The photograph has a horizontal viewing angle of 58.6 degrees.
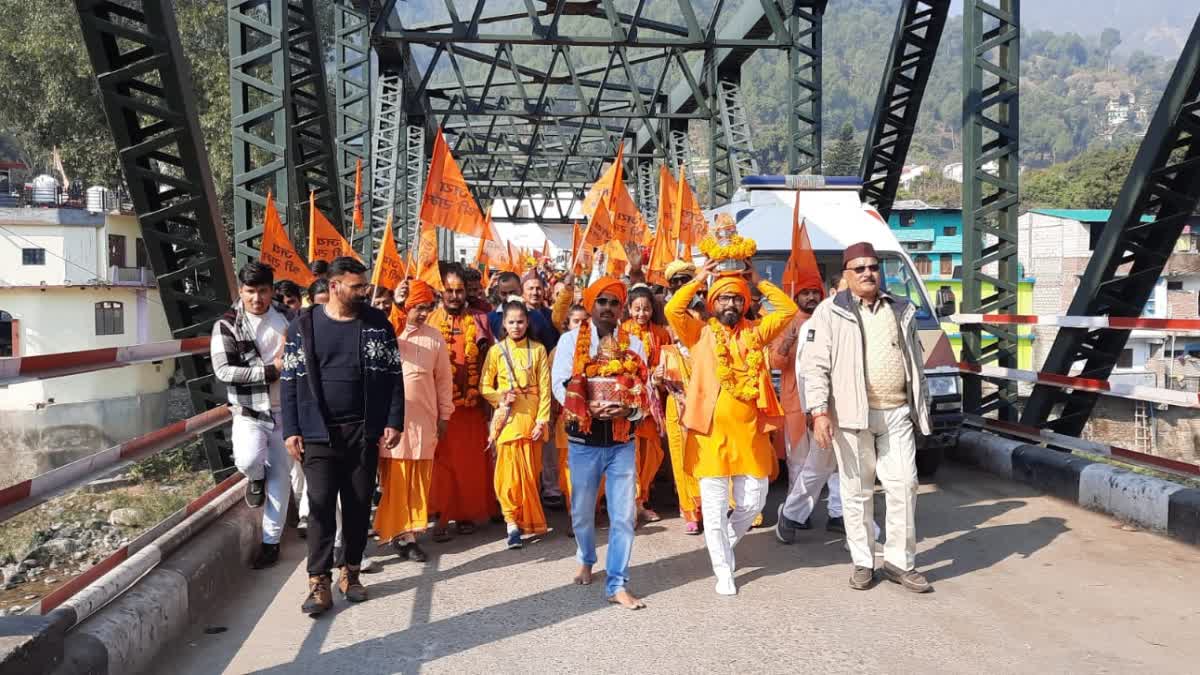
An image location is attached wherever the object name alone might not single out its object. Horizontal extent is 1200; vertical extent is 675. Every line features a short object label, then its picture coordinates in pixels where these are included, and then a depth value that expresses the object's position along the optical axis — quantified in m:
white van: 9.06
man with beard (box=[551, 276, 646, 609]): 5.85
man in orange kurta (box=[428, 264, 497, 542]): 7.70
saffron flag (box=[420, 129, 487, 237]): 10.71
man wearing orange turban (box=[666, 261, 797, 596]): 6.01
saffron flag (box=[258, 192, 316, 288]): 9.38
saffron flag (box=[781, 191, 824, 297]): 8.33
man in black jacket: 5.62
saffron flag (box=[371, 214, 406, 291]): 8.69
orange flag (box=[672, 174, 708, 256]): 12.14
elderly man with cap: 5.99
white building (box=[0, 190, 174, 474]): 36.97
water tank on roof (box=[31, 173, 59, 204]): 40.31
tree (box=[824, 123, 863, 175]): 83.25
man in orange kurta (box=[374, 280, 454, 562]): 6.88
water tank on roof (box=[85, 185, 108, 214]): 38.75
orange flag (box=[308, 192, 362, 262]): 10.51
